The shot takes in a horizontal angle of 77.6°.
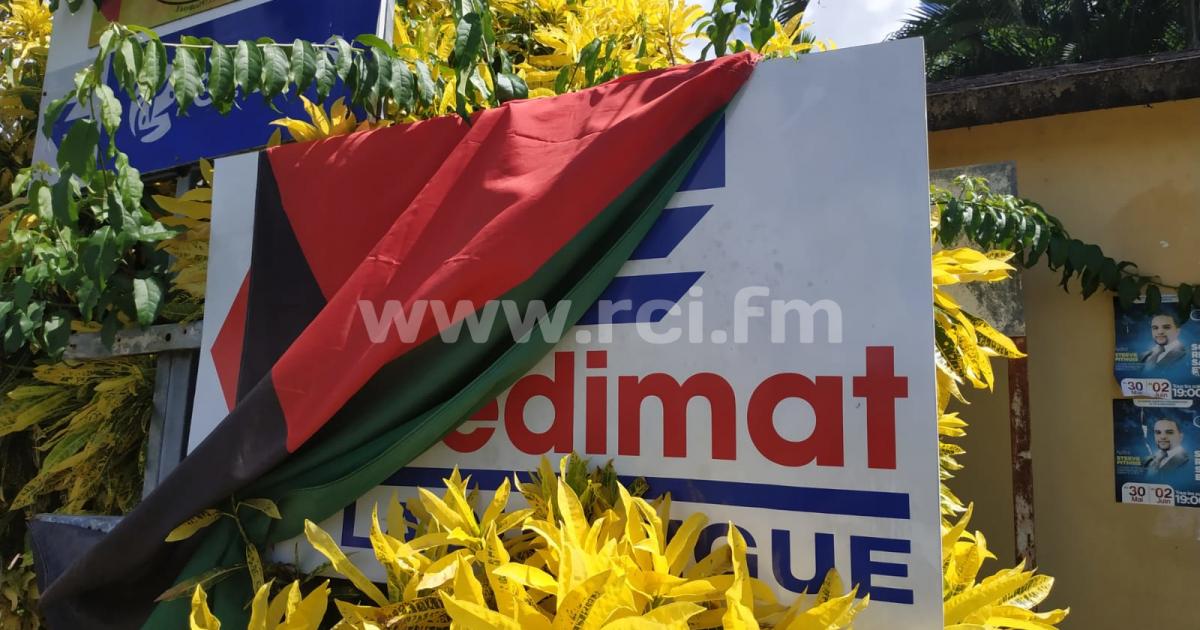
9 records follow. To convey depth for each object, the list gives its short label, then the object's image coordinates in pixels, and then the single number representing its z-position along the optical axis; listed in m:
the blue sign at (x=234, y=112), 2.01
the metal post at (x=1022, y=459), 2.74
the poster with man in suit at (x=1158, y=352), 2.68
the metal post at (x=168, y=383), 1.89
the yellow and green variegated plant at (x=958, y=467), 1.28
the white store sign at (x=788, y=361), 1.23
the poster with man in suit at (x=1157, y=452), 2.66
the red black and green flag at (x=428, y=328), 1.41
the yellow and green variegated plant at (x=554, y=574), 1.10
